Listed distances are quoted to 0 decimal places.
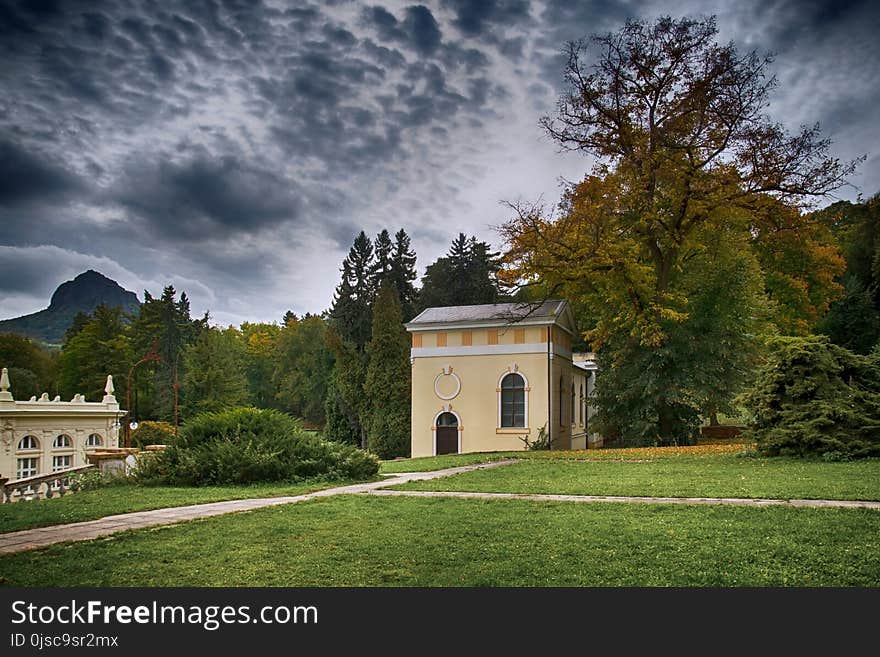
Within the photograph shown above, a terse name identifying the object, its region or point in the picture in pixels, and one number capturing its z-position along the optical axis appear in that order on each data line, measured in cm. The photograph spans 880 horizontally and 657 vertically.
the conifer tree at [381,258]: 4653
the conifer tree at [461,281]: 4497
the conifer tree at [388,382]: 3772
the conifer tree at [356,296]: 4391
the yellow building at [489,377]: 2591
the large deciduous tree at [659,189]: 2200
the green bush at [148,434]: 3039
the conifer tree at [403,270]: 4725
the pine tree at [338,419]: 4331
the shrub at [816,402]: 1347
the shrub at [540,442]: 2503
